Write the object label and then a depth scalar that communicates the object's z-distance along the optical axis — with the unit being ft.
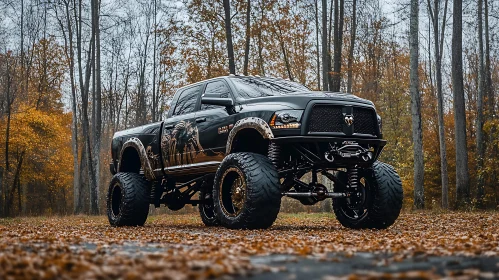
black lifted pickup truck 27.40
